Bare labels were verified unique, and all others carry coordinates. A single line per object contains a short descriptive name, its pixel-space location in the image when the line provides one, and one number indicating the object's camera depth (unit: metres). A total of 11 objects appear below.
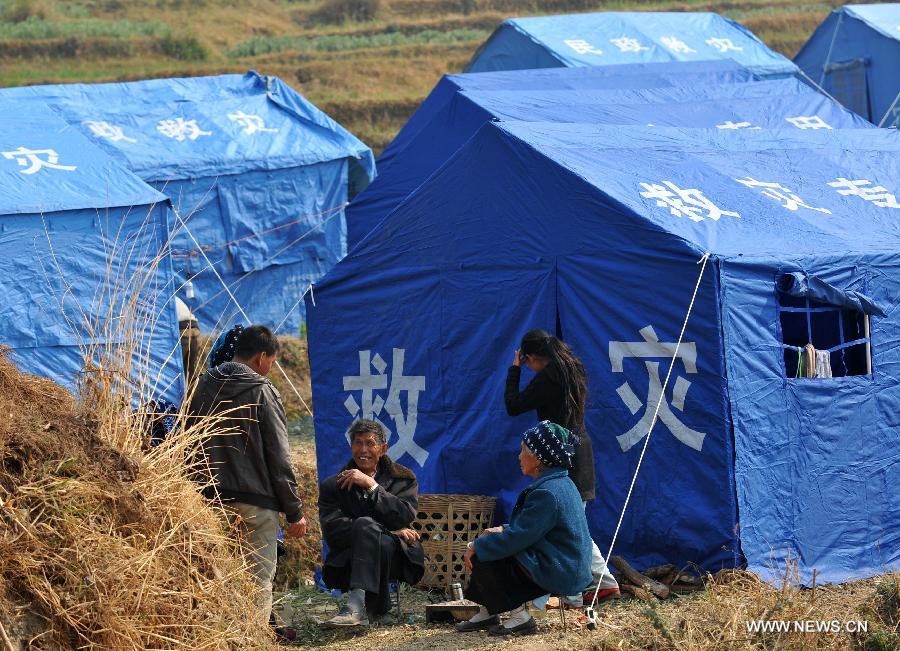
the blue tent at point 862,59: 33.37
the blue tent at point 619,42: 31.12
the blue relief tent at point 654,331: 11.29
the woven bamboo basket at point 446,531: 12.16
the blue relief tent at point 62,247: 18.09
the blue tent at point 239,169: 24.58
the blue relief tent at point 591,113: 18.84
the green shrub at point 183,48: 54.12
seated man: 11.15
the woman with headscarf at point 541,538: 9.84
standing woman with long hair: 11.06
